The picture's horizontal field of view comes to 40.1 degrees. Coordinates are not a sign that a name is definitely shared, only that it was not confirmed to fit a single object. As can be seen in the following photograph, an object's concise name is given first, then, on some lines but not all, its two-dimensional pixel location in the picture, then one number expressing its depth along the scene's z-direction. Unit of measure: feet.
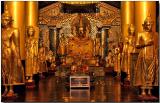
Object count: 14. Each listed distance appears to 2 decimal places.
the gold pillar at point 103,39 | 39.68
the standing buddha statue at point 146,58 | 14.46
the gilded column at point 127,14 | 26.14
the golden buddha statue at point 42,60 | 27.23
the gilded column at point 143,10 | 16.03
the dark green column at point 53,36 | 39.71
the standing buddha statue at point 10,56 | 14.47
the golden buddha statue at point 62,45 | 39.20
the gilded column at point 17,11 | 17.36
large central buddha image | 39.89
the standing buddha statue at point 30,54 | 20.53
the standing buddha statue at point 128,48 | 18.57
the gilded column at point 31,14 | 25.17
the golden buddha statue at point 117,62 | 26.40
